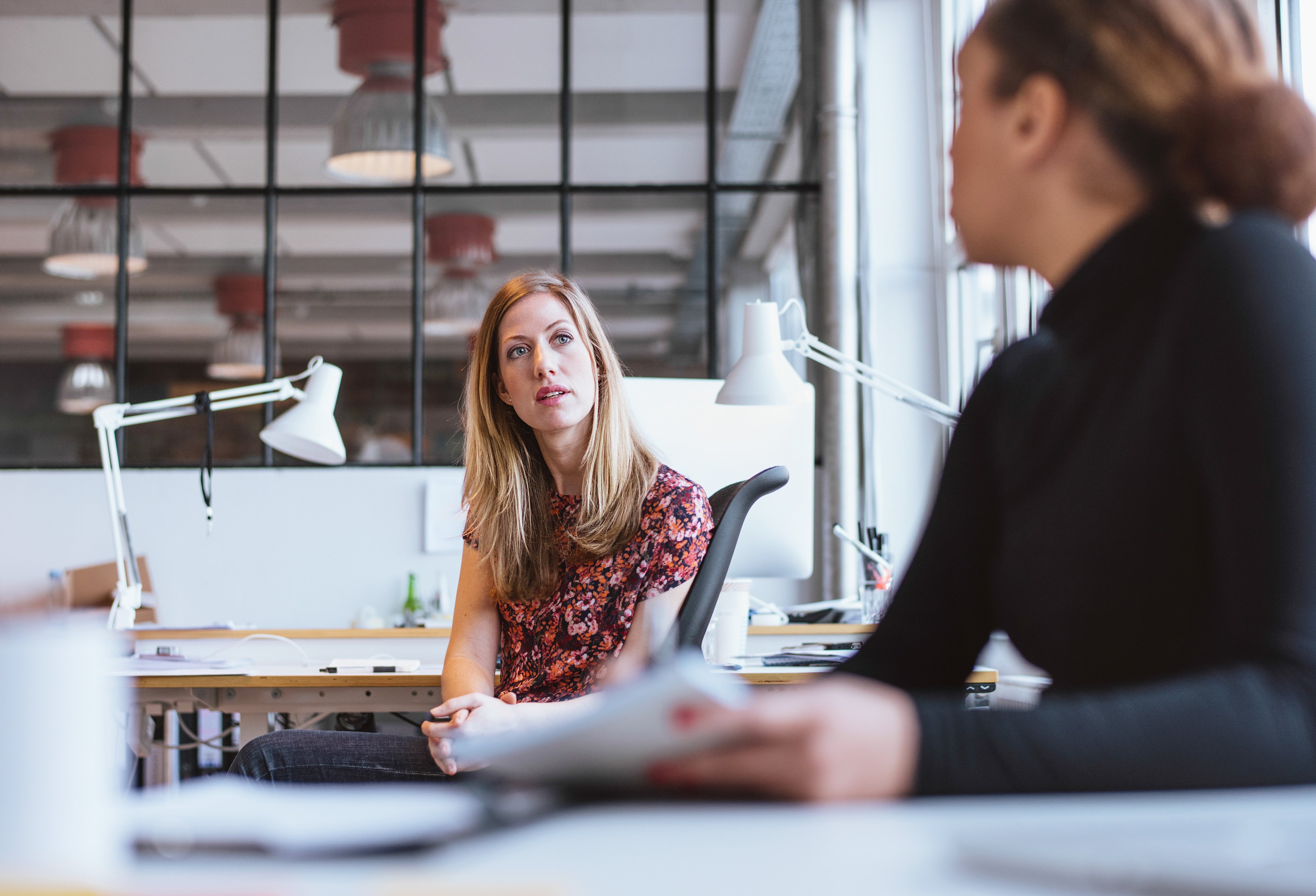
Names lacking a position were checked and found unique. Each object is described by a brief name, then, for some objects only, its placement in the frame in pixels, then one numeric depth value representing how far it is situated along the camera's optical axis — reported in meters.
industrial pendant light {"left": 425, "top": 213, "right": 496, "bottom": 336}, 5.84
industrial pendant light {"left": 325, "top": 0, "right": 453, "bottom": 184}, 5.82
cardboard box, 3.24
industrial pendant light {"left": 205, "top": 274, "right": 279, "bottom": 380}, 5.81
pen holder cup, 2.89
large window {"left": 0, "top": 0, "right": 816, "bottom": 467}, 5.82
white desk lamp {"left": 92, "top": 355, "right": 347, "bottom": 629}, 2.94
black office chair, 1.90
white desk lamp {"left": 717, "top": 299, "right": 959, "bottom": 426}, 2.56
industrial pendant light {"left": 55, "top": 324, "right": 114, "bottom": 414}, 5.86
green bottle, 5.13
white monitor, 2.69
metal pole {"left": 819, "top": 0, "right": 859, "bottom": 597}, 5.26
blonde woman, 1.87
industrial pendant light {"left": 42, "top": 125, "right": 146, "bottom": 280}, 5.86
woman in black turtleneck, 0.67
